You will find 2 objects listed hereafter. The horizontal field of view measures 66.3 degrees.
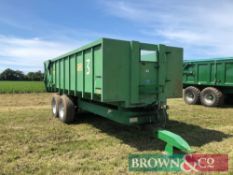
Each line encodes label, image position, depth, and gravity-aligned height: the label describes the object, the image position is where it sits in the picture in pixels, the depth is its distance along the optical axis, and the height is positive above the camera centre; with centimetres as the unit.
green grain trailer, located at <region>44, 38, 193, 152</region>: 393 +3
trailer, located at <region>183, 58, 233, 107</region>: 870 -2
